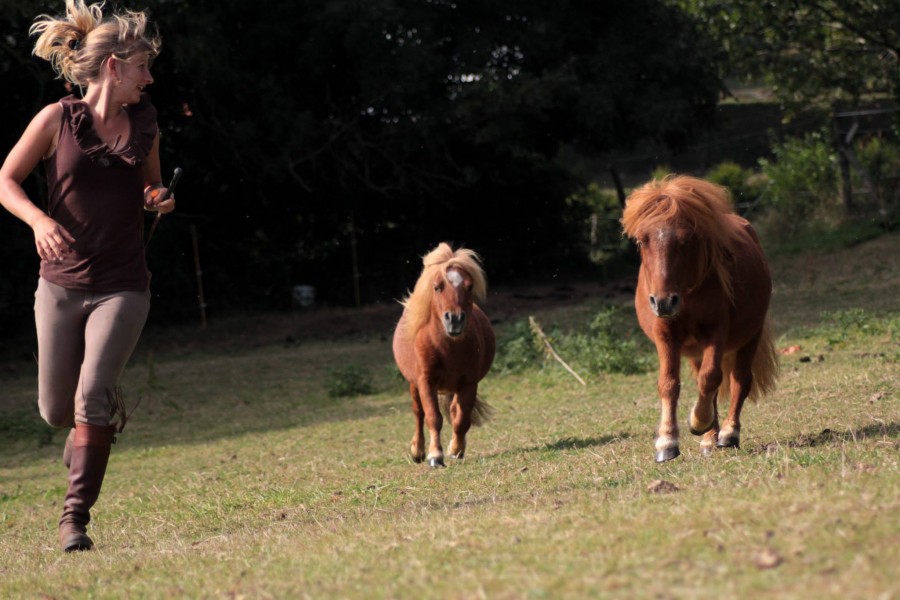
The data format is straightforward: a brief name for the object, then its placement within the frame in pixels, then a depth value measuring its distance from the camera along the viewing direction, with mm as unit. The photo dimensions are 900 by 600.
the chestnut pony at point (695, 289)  14547
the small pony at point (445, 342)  19828
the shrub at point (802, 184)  56781
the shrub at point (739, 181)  69375
